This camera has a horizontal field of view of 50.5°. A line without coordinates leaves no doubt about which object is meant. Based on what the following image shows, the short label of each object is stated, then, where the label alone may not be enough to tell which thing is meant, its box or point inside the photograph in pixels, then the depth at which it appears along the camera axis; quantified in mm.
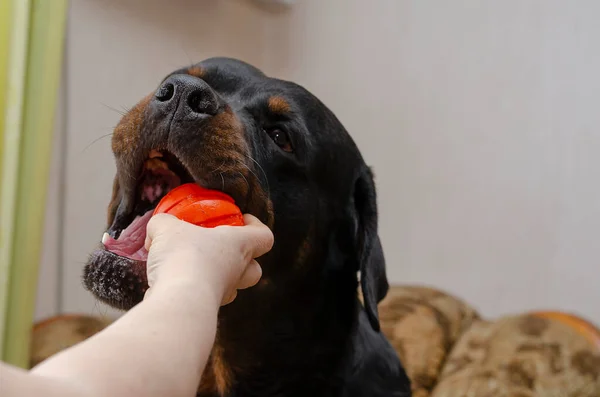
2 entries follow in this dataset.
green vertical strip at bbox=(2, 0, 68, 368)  2033
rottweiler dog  1222
